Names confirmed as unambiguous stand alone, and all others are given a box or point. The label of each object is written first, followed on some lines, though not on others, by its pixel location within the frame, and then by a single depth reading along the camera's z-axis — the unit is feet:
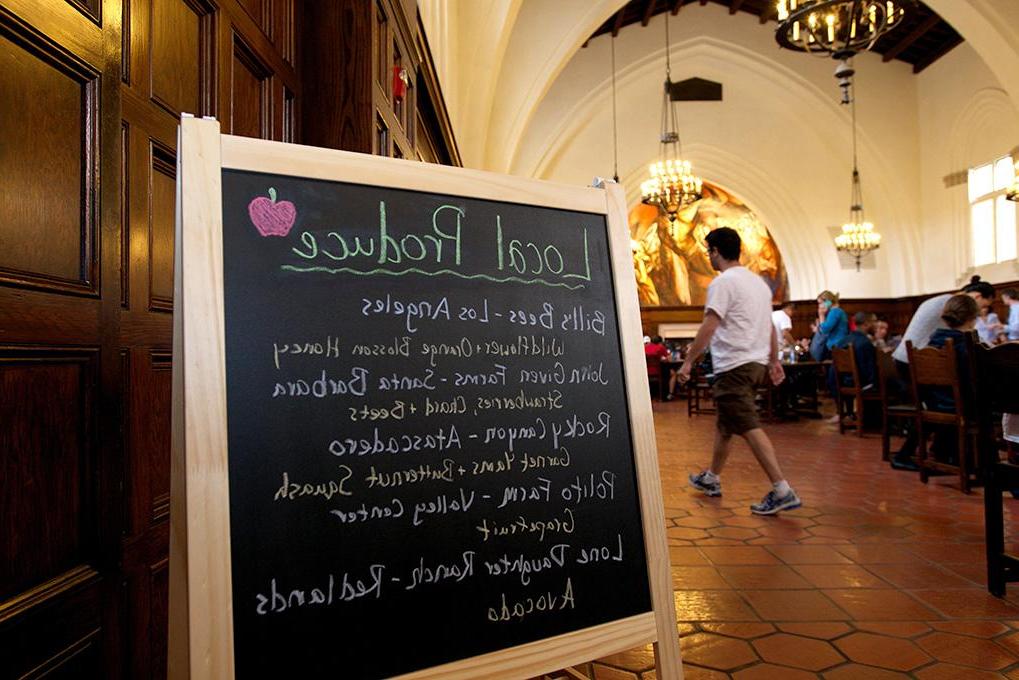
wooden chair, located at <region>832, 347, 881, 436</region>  21.33
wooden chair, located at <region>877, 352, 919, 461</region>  15.72
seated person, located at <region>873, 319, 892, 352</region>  28.76
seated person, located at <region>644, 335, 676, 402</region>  36.73
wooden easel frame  3.28
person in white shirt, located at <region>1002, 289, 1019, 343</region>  26.14
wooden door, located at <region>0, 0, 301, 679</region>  3.59
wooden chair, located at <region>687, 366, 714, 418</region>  29.99
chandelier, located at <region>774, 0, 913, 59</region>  19.08
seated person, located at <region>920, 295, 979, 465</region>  14.71
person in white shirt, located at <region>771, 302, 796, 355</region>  32.19
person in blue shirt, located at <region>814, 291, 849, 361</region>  26.30
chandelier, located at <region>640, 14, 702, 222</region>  38.86
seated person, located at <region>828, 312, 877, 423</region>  21.33
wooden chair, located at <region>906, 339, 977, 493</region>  13.29
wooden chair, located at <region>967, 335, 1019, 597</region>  7.87
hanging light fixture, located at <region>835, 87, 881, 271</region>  43.88
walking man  12.08
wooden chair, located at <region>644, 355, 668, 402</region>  36.96
